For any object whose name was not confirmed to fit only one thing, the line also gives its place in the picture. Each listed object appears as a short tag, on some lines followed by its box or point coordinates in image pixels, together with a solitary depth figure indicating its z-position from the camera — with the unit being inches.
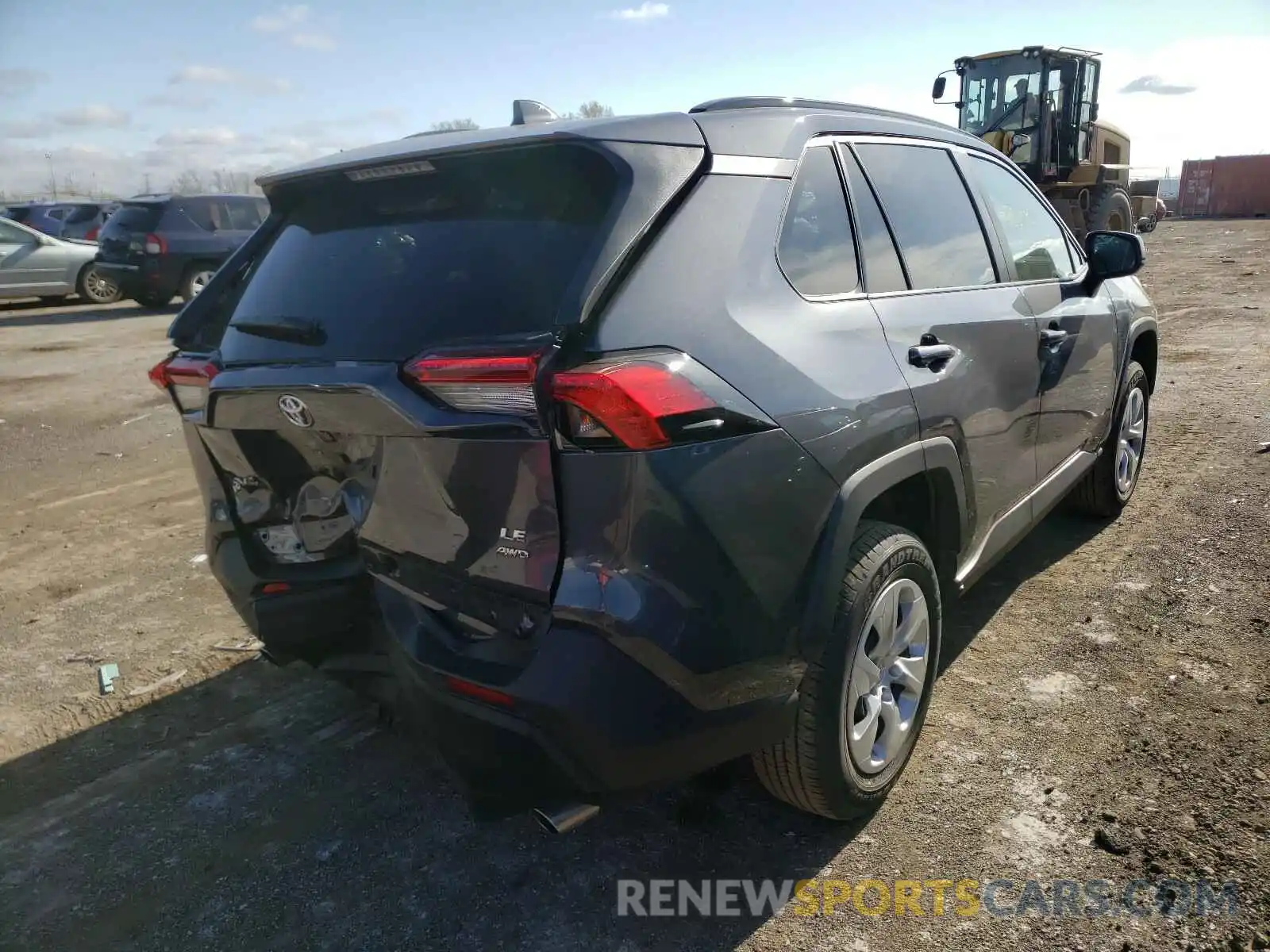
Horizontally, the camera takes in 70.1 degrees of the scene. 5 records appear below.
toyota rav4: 73.9
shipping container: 1459.2
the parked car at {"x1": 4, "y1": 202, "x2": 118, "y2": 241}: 790.5
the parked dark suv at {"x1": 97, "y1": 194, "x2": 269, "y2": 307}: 575.8
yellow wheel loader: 596.4
